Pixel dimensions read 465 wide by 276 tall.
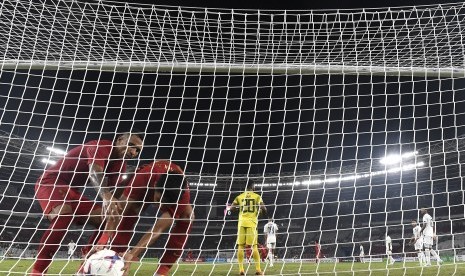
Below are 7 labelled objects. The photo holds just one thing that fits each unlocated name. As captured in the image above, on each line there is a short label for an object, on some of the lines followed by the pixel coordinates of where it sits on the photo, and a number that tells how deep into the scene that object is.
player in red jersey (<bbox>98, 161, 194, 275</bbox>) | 4.72
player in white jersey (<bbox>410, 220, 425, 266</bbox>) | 13.12
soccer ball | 3.60
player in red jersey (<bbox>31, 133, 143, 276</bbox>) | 4.25
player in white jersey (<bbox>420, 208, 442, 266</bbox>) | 12.49
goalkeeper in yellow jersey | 8.18
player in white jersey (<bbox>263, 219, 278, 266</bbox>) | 13.86
